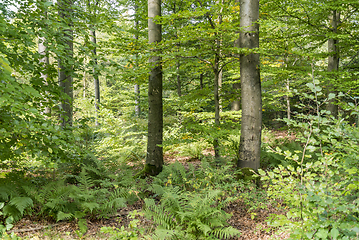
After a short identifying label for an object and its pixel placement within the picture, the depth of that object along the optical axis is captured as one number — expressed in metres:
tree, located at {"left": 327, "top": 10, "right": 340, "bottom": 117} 7.22
